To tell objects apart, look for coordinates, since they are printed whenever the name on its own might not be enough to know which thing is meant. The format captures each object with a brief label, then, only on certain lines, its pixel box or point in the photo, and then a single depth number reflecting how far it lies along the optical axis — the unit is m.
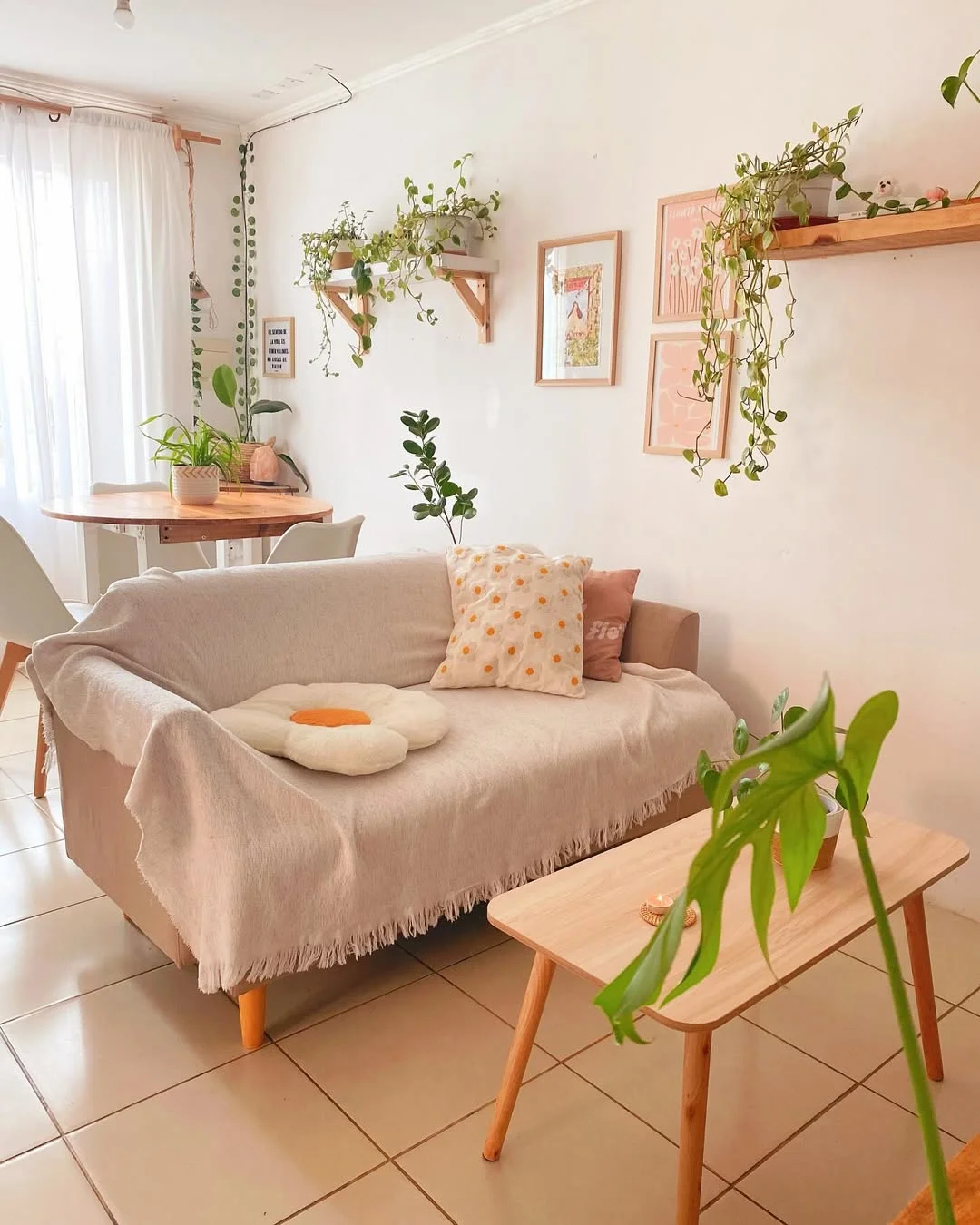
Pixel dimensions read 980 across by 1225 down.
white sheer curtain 4.09
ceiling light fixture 2.78
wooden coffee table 1.29
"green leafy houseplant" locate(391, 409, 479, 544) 3.30
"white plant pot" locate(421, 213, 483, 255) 3.34
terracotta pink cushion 2.73
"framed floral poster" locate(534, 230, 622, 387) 3.07
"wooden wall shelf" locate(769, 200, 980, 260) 2.05
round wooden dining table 3.06
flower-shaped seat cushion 2.02
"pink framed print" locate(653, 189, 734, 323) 2.74
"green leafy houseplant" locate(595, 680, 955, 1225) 0.48
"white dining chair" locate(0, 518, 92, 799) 2.73
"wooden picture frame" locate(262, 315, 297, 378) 4.49
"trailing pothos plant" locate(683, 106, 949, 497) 2.33
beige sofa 1.90
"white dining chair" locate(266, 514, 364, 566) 3.08
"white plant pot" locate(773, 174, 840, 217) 2.34
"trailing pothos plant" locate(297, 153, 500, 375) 3.35
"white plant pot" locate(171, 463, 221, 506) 3.36
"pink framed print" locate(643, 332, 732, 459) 2.81
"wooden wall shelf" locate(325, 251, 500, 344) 3.31
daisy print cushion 2.62
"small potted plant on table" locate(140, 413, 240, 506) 3.36
